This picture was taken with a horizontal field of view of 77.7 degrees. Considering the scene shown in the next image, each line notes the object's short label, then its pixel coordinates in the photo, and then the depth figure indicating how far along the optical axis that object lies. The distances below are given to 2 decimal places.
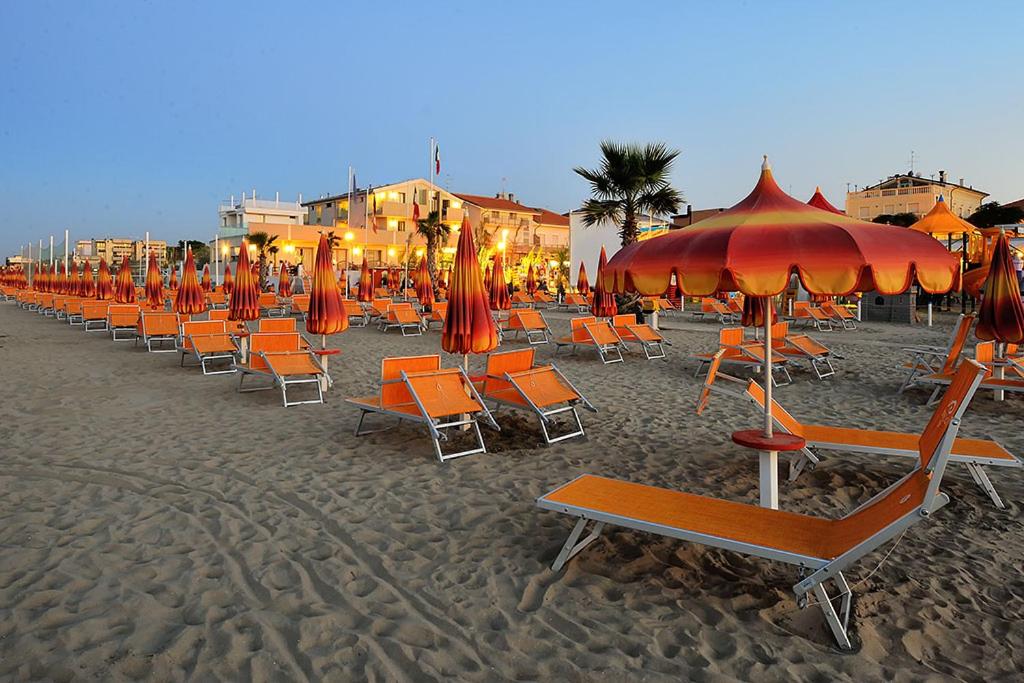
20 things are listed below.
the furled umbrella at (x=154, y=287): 18.19
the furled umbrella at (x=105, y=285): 22.53
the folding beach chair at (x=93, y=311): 16.31
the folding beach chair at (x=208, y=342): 10.22
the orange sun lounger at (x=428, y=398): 5.64
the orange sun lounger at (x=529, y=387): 6.01
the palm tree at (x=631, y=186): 16.12
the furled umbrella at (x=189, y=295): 12.31
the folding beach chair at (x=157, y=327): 12.62
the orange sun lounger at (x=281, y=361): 8.02
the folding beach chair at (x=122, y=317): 14.23
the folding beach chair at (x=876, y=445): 4.07
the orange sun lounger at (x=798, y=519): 2.53
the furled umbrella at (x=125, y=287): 19.23
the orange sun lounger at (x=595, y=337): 11.38
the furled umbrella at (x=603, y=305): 13.11
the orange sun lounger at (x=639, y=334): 11.80
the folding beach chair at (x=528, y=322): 14.16
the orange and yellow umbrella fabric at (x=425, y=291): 17.49
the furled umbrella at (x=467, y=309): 6.31
